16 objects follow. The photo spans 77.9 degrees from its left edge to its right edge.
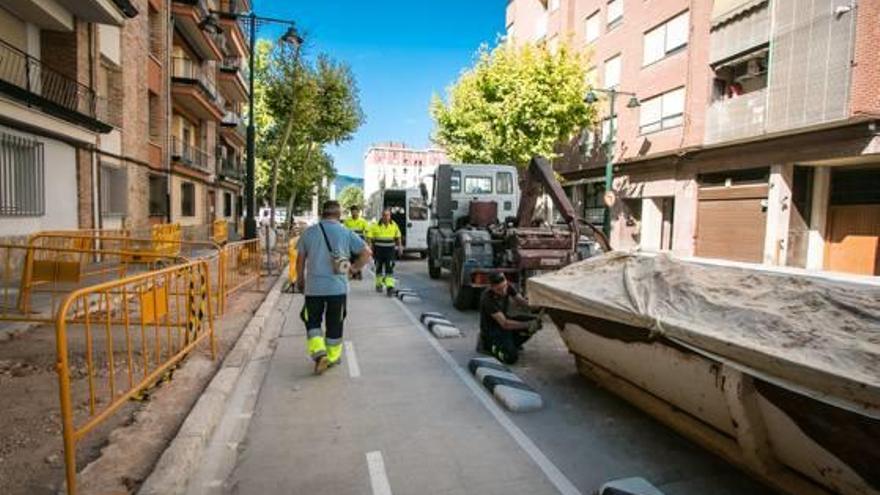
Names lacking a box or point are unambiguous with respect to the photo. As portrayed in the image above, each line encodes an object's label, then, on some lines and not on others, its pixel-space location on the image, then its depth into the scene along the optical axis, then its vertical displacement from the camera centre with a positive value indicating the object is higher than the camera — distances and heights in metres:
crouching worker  6.04 -1.17
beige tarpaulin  2.52 -0.55
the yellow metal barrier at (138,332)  3.92 -1.27
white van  20.27 +0.06
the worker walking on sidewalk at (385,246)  11.21 -0.62
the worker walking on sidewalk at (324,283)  5.64 -0.71
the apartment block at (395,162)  121.81 +12.54
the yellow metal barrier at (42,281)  6.09 -0.91
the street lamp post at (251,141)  15.22 +2.03
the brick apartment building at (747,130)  14.57 +3.17
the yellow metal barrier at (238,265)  8.05 -1.04
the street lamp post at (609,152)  20.03 +2.77
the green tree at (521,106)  22.38 +4.76
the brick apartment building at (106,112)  11.12 +2.75
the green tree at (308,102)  20.66 +4.64
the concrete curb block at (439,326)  7.33 -1.51
